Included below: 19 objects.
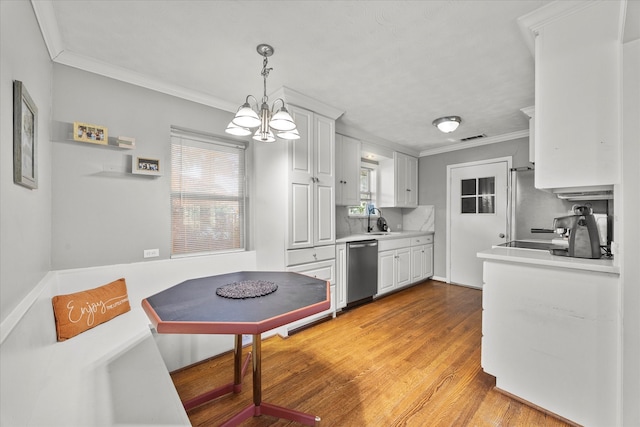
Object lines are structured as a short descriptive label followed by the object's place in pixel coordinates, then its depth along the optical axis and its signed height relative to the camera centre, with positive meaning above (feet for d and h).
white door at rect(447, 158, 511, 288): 13.55 +0.03
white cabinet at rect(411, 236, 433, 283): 14.70 -2.53
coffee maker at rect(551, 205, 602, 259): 5.41 -0.45
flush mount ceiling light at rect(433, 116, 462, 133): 10.94 +3.71
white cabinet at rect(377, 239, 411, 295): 12.68 -2.53
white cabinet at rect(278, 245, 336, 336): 9.09 -1.85
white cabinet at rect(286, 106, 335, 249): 9.16 +1.13
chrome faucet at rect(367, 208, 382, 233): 14.87 -0.42
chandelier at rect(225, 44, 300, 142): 5.21 +1.84
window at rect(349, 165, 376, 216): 15.08 +1.53
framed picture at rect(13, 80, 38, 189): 4.09 +1.26
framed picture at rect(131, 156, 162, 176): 7.41 +1.33
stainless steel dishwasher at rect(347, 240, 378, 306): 11.18 -2.49
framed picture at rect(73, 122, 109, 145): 6.53 +2.00
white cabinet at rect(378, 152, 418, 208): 15.08 +1.85
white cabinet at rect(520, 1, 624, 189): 4.76 +2.29
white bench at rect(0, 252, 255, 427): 3.34 -2.54
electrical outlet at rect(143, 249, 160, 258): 7.73 -1.16
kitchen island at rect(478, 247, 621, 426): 4.80 -2.36
